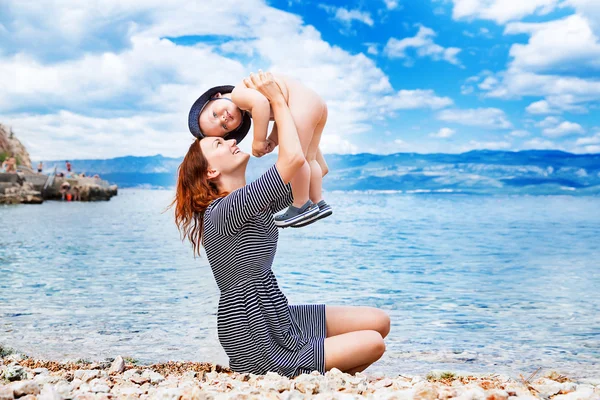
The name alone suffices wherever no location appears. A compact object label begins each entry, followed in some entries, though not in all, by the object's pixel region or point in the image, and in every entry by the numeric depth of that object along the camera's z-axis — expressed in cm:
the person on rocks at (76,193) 3894
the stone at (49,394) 234
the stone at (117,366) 327
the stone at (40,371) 315
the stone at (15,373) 298
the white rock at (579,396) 235
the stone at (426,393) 230
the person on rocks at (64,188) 3870
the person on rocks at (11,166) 3528
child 285
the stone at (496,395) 229
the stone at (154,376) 300
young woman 294
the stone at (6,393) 241
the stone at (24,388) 244
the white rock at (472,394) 228
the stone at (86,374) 296
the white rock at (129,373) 305
